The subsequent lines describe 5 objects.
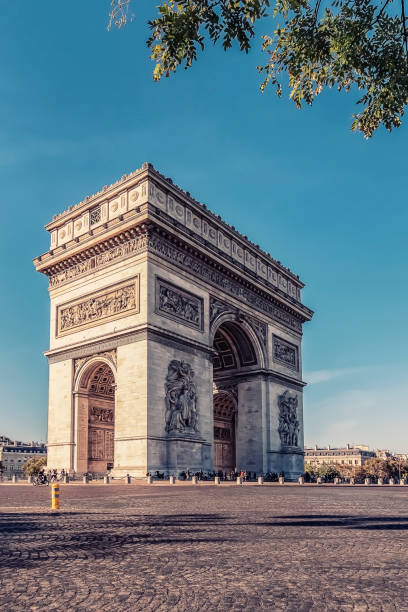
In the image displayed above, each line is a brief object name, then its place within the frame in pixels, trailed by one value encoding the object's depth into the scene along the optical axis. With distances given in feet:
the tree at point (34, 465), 241.51
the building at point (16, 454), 457.68
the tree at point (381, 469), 357.00
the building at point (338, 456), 550.85
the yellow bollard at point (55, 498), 42.63
